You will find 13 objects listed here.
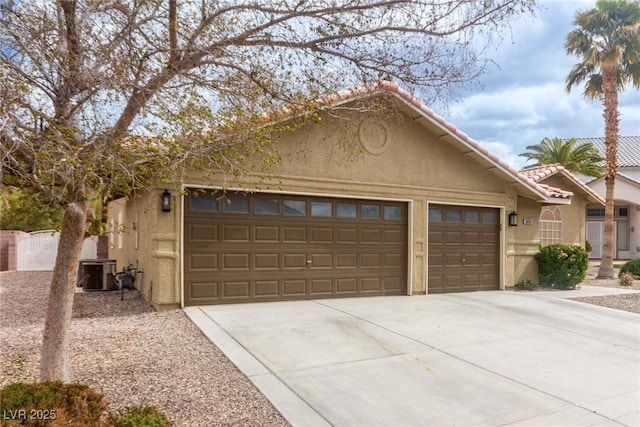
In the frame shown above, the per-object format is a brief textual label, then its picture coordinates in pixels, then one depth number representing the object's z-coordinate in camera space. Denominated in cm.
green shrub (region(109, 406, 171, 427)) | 290
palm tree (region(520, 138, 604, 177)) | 2395
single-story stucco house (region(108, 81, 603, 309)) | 875
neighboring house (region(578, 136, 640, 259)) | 2492
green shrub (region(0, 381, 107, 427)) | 269
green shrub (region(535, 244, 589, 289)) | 1262
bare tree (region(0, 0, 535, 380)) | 363
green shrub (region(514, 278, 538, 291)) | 1253
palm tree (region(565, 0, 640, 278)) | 1504
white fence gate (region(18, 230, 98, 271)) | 1705
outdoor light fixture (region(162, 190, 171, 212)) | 826
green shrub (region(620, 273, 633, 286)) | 1366
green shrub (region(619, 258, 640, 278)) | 1569
